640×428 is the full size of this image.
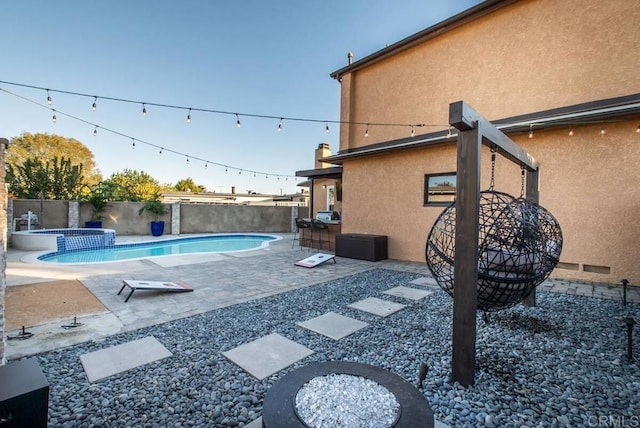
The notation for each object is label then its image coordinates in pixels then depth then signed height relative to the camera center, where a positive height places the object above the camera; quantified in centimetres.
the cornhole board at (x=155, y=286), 448 -123
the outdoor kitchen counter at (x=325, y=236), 995 -84
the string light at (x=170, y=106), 556 +243
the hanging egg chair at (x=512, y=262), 289 -50
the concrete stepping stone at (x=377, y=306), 413 -139
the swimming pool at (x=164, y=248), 907 -149
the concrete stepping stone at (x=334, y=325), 340 -141
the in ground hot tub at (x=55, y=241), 932 -108
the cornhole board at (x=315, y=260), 716 -122
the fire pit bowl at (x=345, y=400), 144 -107
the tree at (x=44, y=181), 1349 +132
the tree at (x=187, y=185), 3725 +331
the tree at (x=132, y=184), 1415 +210
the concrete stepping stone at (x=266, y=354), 260 -141
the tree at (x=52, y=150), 2228 +491
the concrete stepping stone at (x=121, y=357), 253 -140
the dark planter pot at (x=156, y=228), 1384 -85
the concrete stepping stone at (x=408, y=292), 488 -138
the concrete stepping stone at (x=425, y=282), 564 -136
